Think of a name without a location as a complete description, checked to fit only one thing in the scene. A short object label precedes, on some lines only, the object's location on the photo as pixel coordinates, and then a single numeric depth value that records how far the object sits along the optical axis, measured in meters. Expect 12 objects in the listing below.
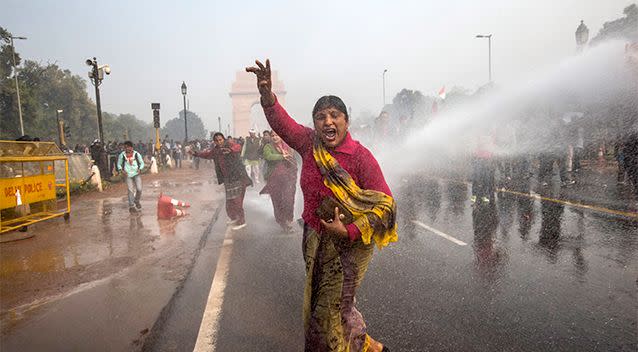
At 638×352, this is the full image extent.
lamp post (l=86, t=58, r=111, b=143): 16.19
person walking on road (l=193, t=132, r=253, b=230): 8.18
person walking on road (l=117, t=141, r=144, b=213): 9.96
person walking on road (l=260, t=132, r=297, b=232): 7.65
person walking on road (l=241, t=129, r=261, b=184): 14.70
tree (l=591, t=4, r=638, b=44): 30.67
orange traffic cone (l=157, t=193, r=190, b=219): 9.05
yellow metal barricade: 7.21
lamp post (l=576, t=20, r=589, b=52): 17.12
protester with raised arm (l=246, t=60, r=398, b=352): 2.40
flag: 22.26
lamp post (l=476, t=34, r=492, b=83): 34.22
